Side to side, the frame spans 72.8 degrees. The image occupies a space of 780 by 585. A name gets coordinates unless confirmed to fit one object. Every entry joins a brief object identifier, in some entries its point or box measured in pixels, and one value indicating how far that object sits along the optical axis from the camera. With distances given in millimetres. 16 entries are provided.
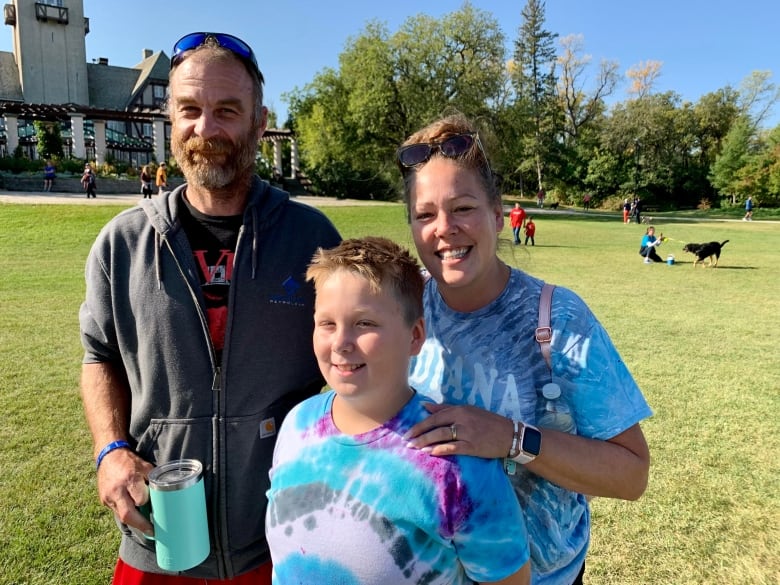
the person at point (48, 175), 27556
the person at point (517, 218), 21297
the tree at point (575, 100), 67750
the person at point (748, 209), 42125
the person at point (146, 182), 25922
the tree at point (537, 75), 63375
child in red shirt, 22562
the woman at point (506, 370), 1477
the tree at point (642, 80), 65375
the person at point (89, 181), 26406
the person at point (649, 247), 17781
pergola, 34219
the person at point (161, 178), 24578
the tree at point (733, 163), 53438
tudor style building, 46594
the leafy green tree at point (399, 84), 39375
